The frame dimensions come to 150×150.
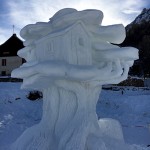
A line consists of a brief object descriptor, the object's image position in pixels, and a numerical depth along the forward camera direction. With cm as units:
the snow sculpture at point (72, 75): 208
